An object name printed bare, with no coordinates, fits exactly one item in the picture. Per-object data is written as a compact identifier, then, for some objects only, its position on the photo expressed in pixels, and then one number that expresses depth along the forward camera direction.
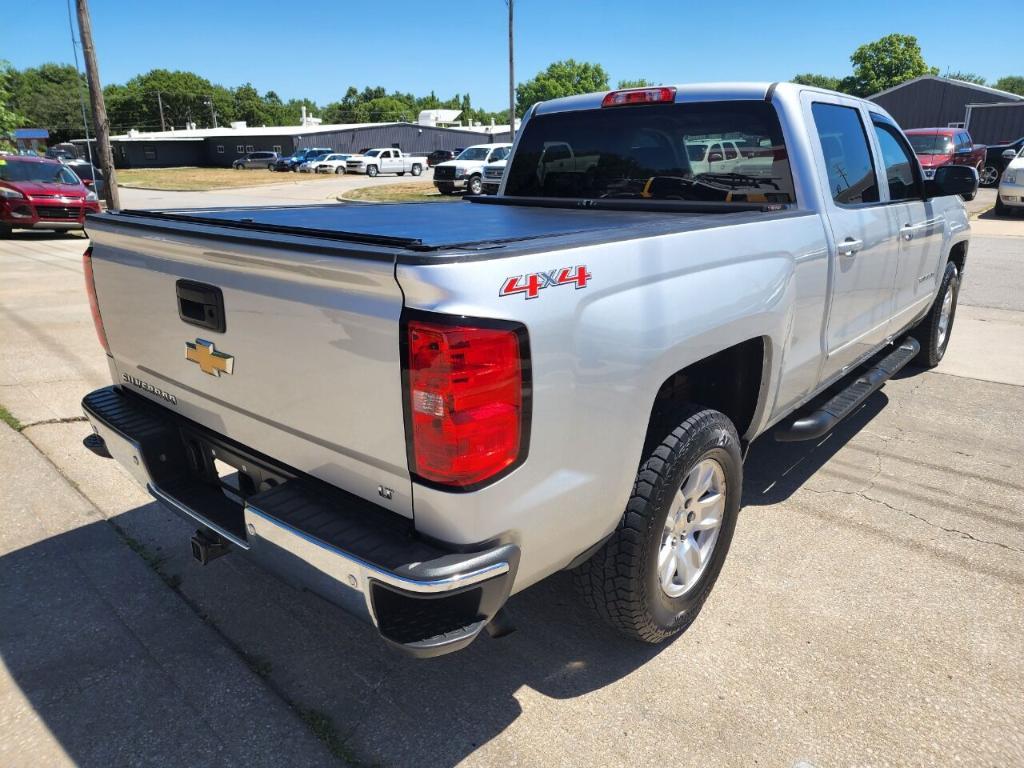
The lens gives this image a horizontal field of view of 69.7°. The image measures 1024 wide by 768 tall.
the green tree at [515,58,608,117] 111.06
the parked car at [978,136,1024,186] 25.72
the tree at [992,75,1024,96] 127.18
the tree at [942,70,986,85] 106.69
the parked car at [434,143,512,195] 28.81
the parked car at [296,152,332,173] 50.54
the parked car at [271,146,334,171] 53.16
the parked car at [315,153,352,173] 49.88
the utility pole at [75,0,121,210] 16.12
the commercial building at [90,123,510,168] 67.50
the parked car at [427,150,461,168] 48.18
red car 14.71
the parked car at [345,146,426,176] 46.97
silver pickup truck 1.84
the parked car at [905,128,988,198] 20.69
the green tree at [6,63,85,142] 96.00
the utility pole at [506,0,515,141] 31.73
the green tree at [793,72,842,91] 136.75
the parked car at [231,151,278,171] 57.91
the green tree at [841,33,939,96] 79.31
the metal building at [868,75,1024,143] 42.12
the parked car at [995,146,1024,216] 16.78
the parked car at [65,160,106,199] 25.67
